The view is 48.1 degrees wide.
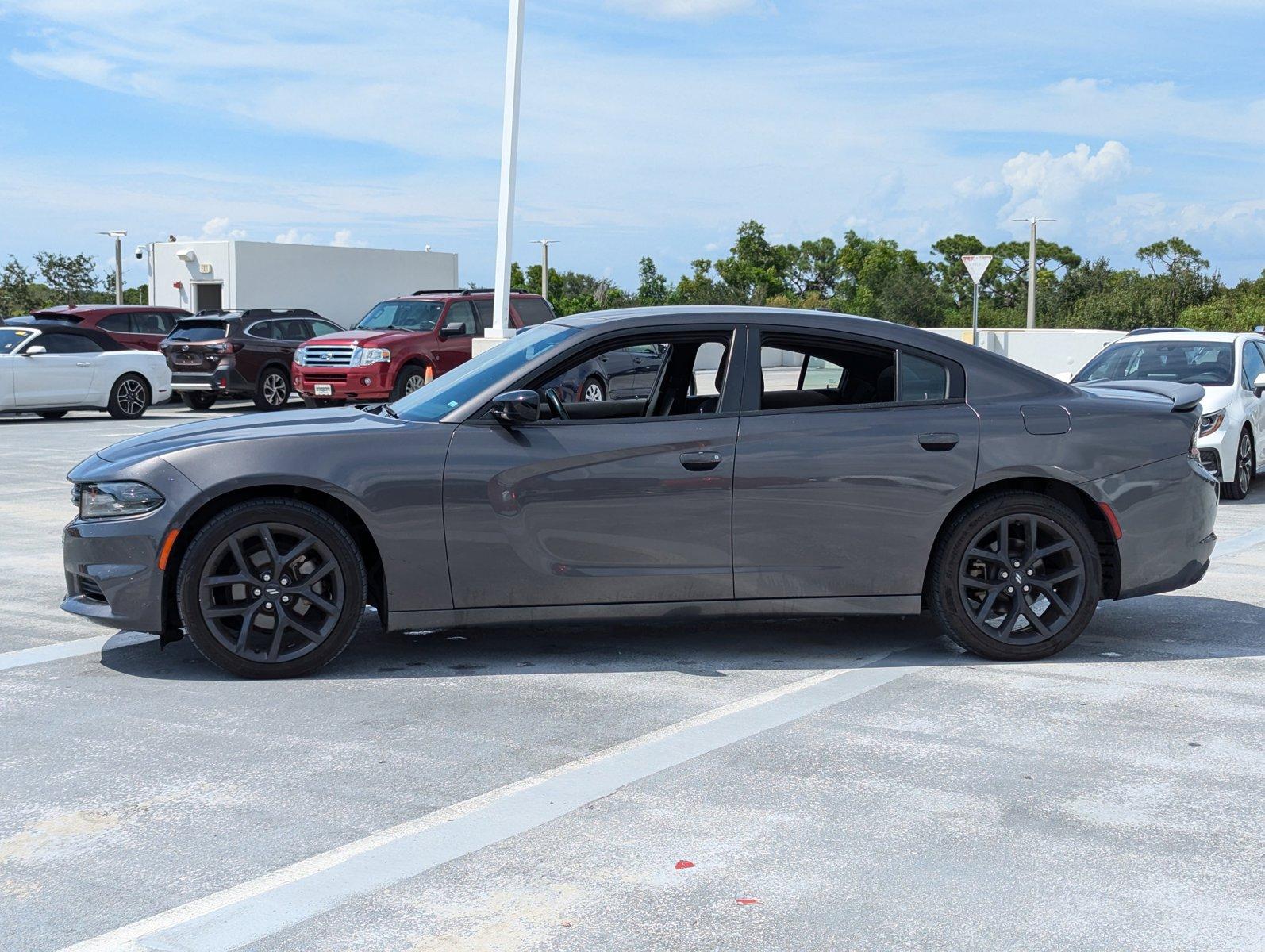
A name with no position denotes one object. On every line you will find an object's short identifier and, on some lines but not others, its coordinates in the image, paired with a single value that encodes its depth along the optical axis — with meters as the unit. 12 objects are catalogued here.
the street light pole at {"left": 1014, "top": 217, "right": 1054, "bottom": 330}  47.07
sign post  29.19
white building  34.69
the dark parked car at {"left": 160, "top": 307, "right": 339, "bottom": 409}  25.00
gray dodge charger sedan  5.92
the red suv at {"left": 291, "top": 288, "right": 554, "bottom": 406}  22.03
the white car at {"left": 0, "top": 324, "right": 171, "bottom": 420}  21.66
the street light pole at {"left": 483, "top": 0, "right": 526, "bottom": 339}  20.88
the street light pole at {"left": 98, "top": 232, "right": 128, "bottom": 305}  51.16
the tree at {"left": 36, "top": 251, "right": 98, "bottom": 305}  61.00
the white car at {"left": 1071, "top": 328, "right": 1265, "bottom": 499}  12.69
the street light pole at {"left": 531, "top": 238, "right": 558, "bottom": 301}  60.58
